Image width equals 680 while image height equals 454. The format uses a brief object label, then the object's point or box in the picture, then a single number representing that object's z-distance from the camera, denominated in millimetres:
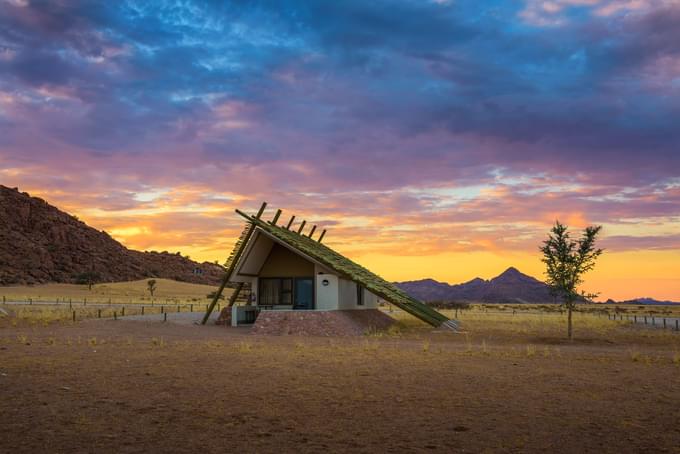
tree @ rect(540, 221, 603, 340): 28000
